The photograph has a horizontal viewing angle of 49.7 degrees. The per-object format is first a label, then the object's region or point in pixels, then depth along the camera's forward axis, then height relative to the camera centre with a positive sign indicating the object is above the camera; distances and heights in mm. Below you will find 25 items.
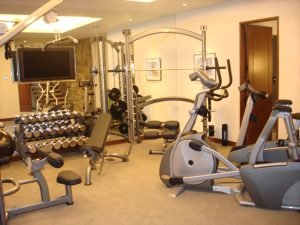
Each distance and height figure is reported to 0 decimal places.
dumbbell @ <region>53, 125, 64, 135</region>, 5090 -729
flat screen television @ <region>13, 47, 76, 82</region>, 4891 +310
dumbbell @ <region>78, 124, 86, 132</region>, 5261 -721
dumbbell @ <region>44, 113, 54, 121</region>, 5021 -505
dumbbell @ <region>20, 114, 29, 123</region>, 4784 -509
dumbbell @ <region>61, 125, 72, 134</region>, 5148 -727
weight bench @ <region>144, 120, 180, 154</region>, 4953 -795
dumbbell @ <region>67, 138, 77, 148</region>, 5121 -933
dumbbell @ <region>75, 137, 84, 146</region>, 5183 -930
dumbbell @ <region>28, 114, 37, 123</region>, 4862 -510
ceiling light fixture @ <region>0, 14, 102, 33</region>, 5051 +1011
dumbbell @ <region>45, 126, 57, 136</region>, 5023 -724
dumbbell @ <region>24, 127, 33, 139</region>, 4793 -719
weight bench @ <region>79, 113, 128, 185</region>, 3904 -748
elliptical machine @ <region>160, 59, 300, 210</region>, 2773 -868
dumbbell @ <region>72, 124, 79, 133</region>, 5210 -723
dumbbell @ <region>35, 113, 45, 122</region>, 4938 -509
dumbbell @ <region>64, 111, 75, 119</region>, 5189 -508
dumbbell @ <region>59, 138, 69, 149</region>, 5050 -931
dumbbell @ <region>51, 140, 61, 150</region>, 4996 -943
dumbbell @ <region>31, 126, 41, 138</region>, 4859 -710
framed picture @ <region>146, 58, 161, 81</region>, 6504 +172
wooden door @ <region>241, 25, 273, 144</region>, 5243 +174
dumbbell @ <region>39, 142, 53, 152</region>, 4810 -917
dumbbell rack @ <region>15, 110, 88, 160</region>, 4809 -734
